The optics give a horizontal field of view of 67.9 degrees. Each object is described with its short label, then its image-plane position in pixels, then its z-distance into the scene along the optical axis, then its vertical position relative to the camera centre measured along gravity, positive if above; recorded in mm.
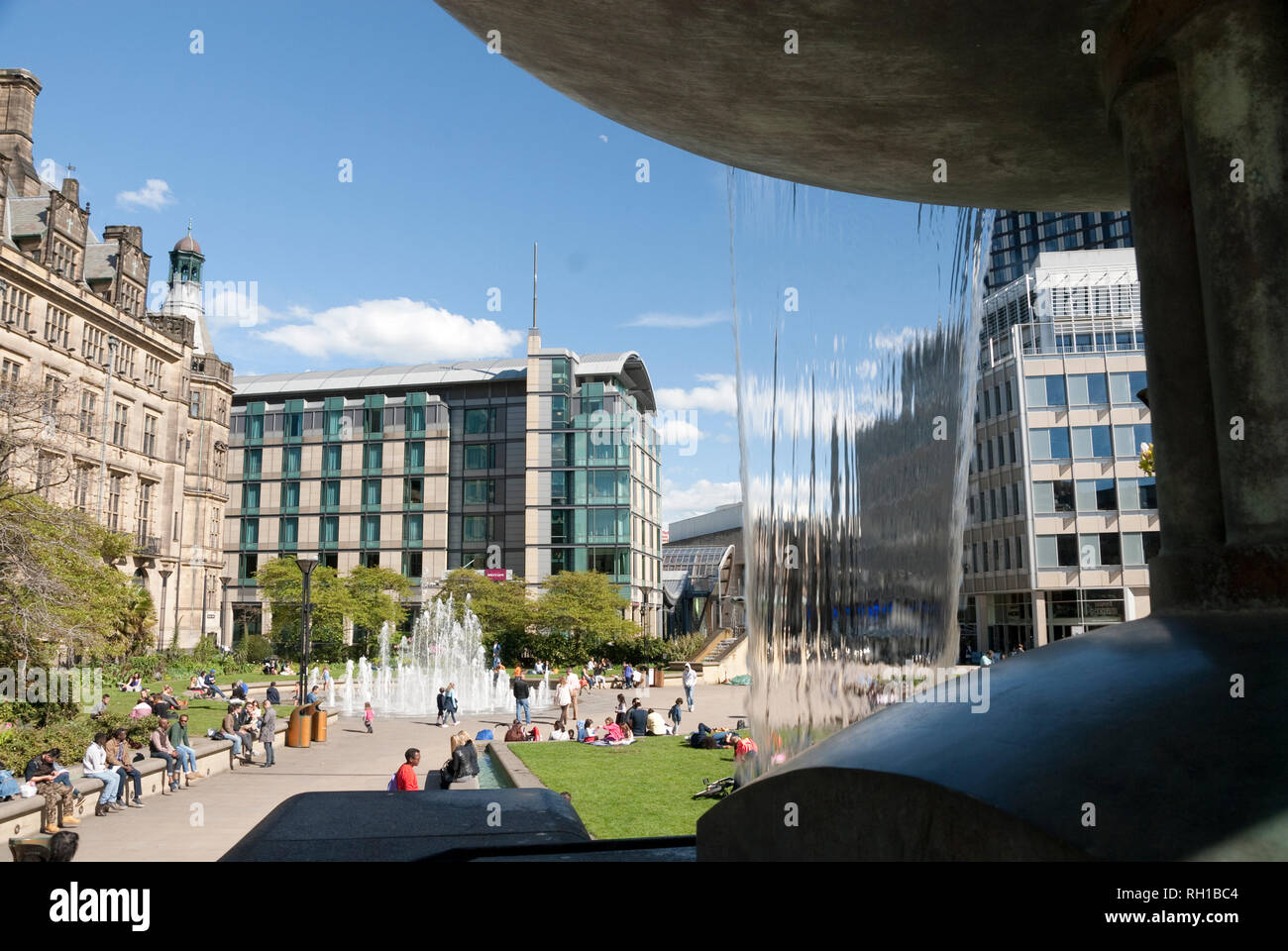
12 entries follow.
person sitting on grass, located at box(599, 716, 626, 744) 20219 -2363
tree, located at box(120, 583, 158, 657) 31225 +222
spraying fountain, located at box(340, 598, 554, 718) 31094 -2147
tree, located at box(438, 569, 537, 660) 55344 +866
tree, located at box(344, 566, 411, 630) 56438 +1409
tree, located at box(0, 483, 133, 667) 15750 +773
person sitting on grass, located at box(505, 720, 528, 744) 21359 -2475
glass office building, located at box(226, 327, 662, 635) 73188 +12093
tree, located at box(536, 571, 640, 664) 53906 +85
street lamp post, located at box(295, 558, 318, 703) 23078 +145
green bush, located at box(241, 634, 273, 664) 54188 -1357
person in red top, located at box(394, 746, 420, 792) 11859 -1870
